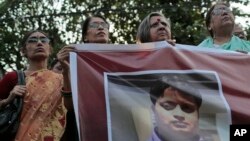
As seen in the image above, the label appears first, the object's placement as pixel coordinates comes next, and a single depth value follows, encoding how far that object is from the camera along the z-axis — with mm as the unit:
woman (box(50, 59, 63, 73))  7044
